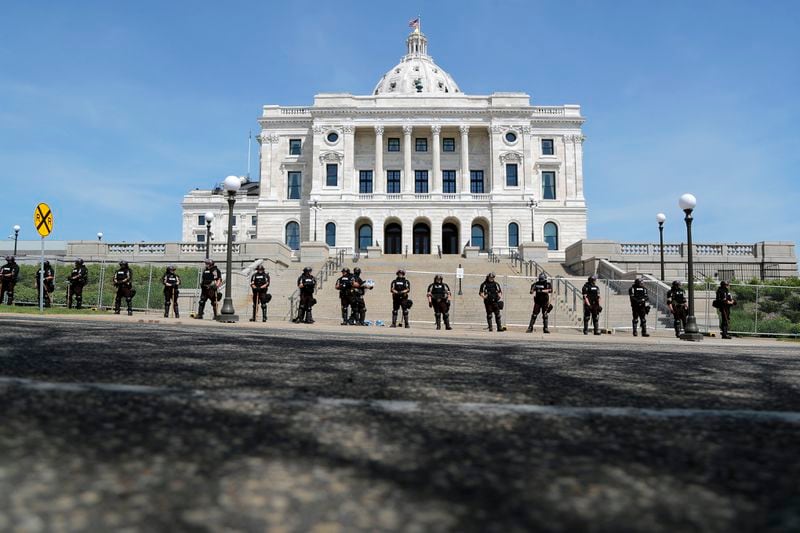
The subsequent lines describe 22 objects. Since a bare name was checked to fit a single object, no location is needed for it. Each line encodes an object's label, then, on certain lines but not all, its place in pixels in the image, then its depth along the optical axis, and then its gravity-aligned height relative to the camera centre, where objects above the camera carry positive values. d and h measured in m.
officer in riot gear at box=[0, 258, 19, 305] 21.75 +0.82
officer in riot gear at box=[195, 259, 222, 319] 19.36 +0.58
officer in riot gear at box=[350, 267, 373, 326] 19.75 -0.06
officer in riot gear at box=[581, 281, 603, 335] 18.55 -0.04
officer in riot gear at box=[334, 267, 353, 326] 19.47 +0.40
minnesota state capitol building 59.75 +13.45
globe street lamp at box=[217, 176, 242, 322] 18.81 +0.42
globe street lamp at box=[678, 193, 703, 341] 17.16 +0.85
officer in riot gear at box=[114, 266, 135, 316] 20.41 +0.53
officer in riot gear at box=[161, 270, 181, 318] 19.72 +0.42
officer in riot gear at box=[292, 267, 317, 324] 19.50 +0.30
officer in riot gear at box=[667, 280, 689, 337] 18.83 -0.10
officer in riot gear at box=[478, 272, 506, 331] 18.61 +0.17
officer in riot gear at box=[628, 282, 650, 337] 18.91 -0.07
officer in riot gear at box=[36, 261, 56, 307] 22.25 +0.65
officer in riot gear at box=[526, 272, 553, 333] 18.77 +0.18
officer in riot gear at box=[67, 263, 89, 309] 21.68 +0.67
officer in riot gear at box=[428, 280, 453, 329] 18.81 +0.07
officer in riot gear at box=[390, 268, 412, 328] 19.38 +0.24
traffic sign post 18.98 +2.57
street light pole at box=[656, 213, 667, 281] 28.75 +3.97
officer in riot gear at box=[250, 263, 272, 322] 20.09 +0.47
